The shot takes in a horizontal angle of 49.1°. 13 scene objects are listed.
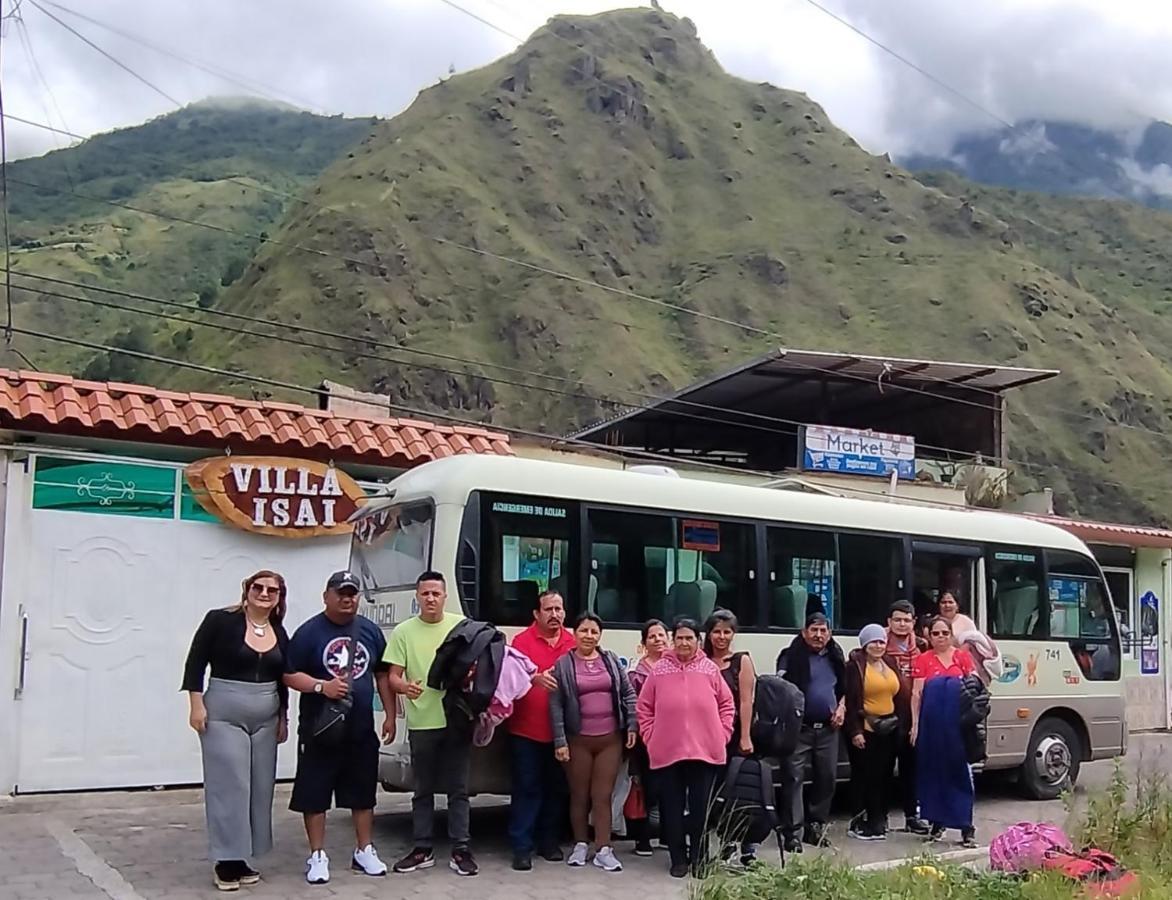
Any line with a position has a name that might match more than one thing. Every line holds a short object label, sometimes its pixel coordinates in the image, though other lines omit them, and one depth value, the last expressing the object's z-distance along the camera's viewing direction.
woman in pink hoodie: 8.08
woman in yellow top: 9.71
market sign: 22.44
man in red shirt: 8.36
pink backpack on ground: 7.00
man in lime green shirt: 7.97
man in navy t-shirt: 7.49
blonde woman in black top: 7.28
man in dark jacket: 9.27
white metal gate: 10.83
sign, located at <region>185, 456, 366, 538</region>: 11.70
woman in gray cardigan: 8.27
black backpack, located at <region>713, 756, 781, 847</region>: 8.30
